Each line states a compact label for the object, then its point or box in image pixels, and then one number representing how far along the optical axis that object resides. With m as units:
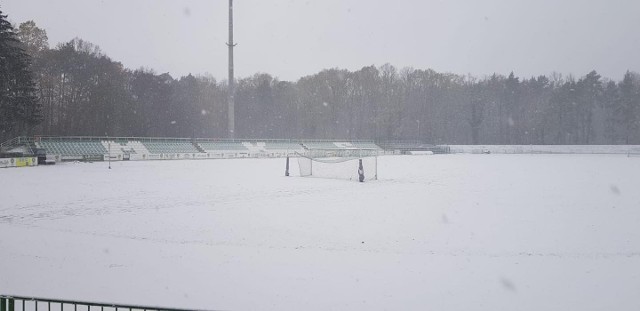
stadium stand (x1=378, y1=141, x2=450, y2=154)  71.50
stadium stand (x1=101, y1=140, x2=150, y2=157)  48.41
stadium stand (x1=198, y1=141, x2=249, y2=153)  56.42
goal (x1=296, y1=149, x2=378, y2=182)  27.62
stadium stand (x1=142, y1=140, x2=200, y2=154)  52.09
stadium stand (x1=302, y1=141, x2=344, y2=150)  66.69
